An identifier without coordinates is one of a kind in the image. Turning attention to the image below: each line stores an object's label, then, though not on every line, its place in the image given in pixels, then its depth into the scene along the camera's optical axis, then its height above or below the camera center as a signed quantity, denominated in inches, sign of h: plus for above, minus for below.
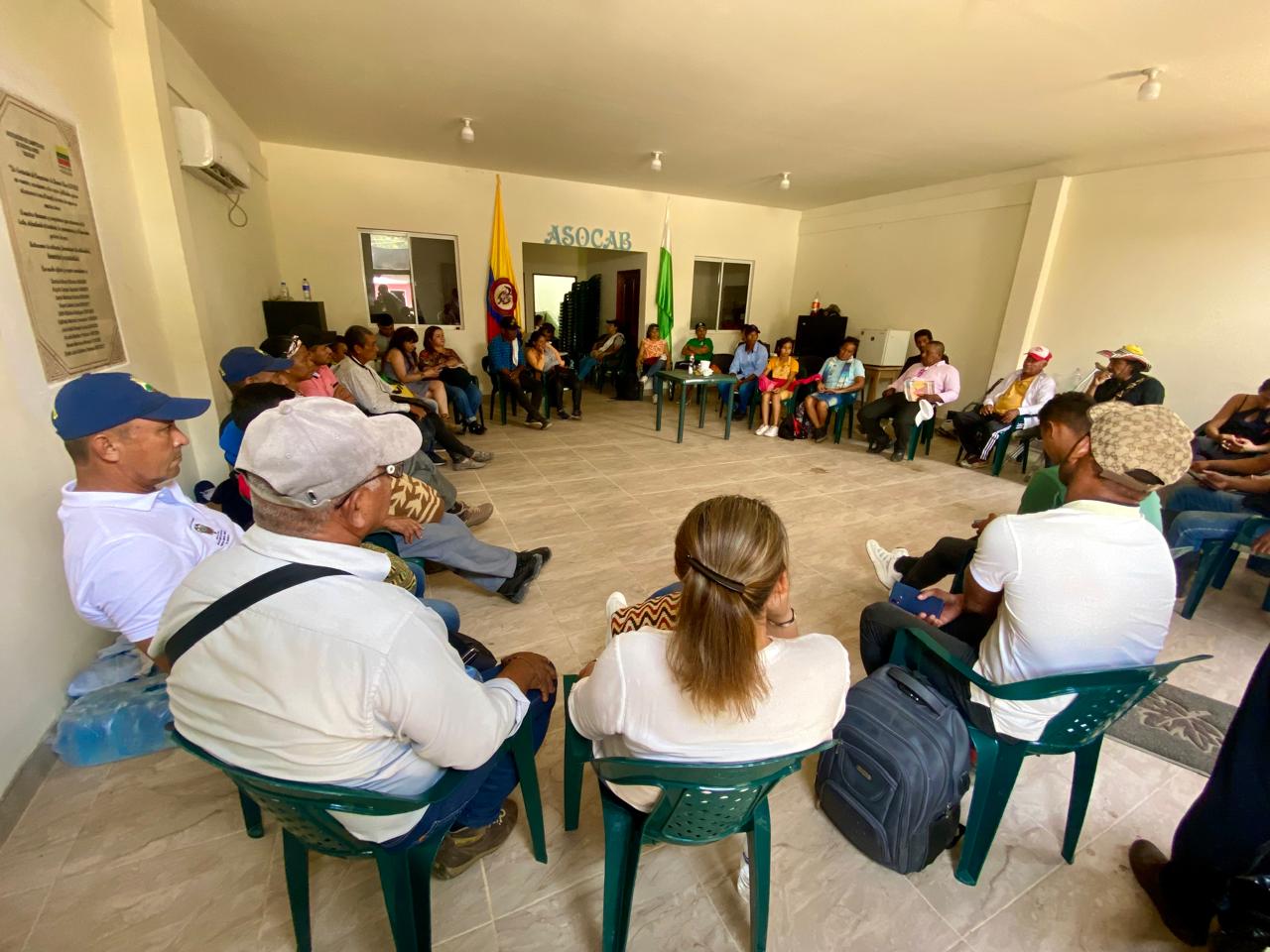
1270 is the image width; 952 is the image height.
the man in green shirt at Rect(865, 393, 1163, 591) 69.3 -23.1
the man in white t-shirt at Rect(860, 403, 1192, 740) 44.8 -19.9
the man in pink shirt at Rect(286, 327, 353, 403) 111.3 -16.4
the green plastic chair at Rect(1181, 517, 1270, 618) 94.3 -39.2
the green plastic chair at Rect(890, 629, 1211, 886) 42.6 -35.9
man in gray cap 28.7 -19.4
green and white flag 304.3 +14.8
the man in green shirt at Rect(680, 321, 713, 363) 296.7 -15.2
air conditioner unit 118.0 +33.9
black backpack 47.9 -40.2
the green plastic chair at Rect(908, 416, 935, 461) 193.8 -40.1
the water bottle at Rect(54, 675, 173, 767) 59.7 -49.4
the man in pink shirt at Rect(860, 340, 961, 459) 193.8 -24.4
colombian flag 262.4 +12.8
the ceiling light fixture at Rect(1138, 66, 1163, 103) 127.0 +61.5
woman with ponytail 31.8 -21.8
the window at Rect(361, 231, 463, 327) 251.9 +13.5
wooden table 274.7 -23.1
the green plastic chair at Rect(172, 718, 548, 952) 30.6 -37.6
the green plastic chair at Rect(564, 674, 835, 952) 33.5 -36.6
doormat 67.6 -51.8
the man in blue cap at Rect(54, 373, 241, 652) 48.1 -20.9
